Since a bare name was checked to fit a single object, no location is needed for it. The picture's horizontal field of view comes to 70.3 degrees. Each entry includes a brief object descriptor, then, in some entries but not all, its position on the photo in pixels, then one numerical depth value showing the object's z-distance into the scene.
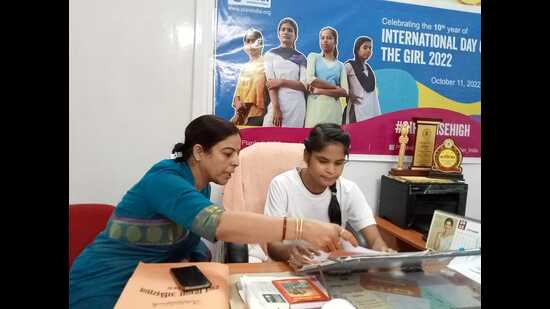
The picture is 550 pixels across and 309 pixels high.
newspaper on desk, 0.95
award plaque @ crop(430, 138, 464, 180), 2.35
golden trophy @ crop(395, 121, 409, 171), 2.41
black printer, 2.19
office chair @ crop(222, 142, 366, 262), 1.90
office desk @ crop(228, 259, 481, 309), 0.94
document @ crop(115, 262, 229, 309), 0.85
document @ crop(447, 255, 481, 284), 1.09
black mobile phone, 0.93
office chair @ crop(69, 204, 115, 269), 1.72
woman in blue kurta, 1.06
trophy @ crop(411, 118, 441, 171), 2.41
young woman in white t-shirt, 1.65
